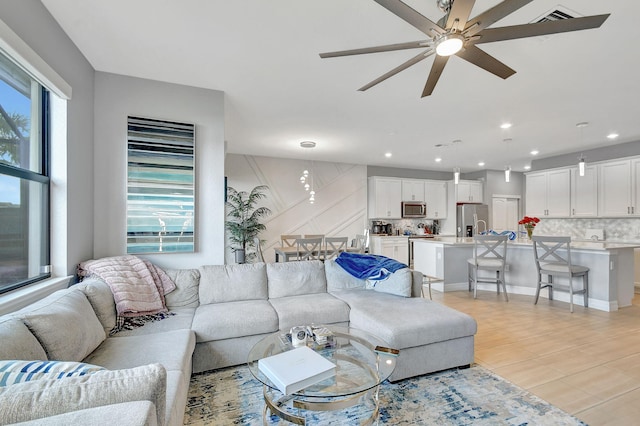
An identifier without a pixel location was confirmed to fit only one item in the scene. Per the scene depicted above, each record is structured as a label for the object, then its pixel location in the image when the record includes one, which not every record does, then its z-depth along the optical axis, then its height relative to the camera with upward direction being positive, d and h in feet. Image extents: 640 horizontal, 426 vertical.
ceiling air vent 6.53 +4.57
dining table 16.03 -2.14
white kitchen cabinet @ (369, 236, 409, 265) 23.75 -2.72
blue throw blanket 10.37 -1.88
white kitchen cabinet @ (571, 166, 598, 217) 18.93 +1.41
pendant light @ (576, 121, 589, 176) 13.60 +4.36
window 6.22 +0.79
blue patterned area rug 5.89 -4.14
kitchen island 13.08 -2.73
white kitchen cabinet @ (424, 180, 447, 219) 26.32 +1.43
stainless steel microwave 25.18 +0.42
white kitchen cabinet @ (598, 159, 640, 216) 17.12 +1.57
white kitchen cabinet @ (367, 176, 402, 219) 24.34 +1.33
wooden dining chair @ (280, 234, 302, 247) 19.01 -1.73
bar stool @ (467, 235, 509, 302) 14.55 -2.35
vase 16.06 -0.87
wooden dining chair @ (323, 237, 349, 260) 15.21 -1.95
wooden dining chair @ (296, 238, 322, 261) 14.71 -1.72
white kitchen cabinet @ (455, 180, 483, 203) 26.53 +2.05
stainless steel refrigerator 25.79 -0.45
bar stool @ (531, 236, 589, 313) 12.96 -2.40
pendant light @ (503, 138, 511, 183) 16.81 +2.56
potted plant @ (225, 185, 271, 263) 18.38 -0.11
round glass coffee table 4.72 -2.91
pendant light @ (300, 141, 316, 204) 17.82 +2.85
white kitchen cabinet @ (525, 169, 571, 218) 20.38 +1.49
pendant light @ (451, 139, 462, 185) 15.96 +4.27
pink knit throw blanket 7.68 -1.94
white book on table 4.72 -2.67
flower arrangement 16.01 -0.50
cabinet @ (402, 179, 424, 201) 25.30 +2.10
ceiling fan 4.95 +3.44
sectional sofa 2.85 -2.68
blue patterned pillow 3.05 -1.72
